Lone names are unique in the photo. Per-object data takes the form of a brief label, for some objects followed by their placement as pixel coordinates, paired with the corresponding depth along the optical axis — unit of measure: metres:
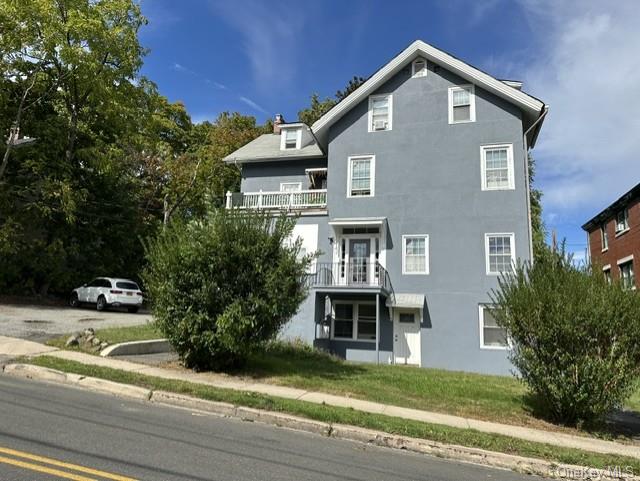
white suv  22.59
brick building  23.64
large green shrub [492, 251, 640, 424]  8.54
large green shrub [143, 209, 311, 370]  10.68
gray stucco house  17.67
